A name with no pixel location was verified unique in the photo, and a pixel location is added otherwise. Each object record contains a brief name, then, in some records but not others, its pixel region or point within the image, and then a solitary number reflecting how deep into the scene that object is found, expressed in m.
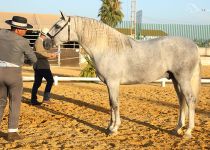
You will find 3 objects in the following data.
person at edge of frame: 4.84
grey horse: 5.26
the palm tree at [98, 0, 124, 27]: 45.78
